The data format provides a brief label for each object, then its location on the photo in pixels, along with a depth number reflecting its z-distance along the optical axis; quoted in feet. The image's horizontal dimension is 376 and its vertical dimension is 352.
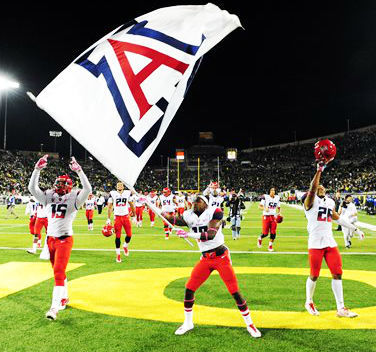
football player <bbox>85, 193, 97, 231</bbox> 71.20
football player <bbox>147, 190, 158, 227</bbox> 77.96
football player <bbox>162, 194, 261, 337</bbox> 17.95
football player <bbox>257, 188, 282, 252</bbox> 46.68
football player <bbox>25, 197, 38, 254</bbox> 46.71
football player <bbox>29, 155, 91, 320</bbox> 21.30
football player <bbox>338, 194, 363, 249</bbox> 48.01
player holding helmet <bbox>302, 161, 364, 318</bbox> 20.76
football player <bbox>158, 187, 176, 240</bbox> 70.69
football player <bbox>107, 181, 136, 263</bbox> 40.32
